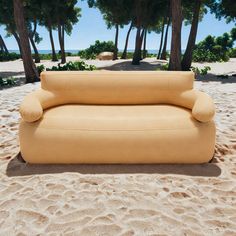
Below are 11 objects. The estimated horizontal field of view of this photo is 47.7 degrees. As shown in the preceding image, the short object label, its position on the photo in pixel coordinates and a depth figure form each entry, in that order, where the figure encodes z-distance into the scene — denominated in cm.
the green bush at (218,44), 3521
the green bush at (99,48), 3931
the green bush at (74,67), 1465
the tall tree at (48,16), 2477
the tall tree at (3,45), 3597
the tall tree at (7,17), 2598
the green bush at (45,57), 3878
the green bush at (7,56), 3459
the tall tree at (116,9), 2498
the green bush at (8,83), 1172
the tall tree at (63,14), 2534
